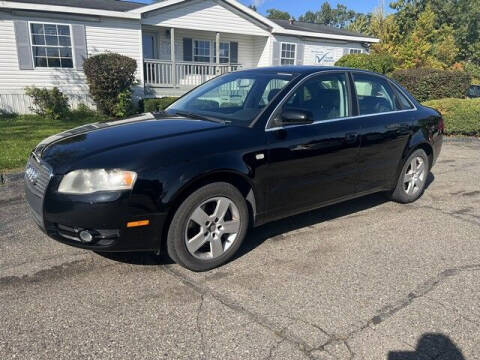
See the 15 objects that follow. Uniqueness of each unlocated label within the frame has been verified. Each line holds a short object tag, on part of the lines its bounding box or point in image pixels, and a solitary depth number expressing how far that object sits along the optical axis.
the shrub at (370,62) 15.02
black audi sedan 2.91
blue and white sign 20.17
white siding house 12.47
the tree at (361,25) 48.98
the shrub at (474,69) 32.77
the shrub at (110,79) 12.38
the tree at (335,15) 95.50
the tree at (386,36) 24.14
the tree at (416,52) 22.49
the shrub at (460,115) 10.41
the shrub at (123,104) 12.65
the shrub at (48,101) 12.12
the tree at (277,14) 72.56
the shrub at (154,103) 12.94
